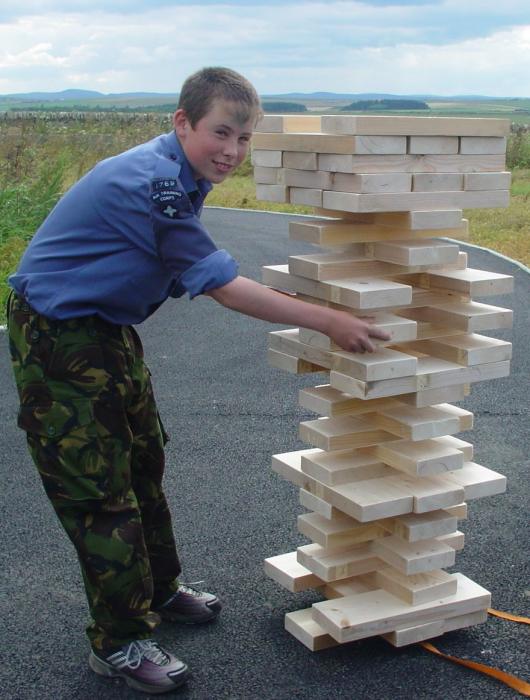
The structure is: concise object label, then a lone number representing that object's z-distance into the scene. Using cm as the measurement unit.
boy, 290
